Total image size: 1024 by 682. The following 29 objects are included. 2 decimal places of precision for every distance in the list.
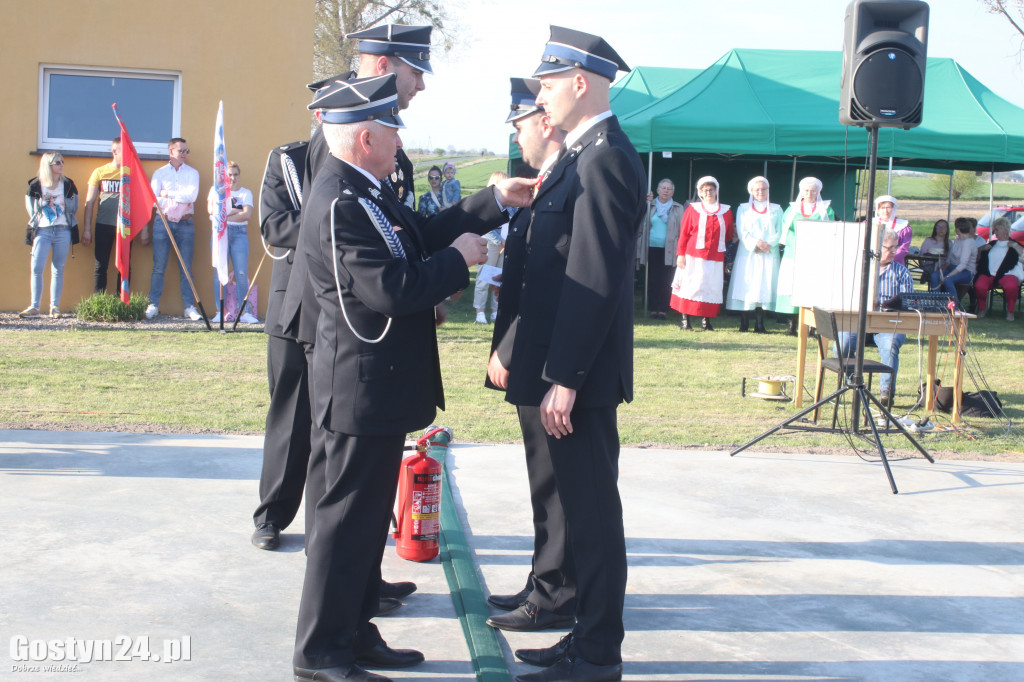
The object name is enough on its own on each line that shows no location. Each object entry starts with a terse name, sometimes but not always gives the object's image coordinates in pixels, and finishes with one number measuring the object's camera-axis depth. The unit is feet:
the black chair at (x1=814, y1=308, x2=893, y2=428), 23.36
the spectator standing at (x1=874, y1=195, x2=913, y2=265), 32.62
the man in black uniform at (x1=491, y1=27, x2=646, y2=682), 10.61
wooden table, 26.03
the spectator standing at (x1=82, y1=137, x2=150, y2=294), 40.22
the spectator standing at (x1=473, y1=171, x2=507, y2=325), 44.37
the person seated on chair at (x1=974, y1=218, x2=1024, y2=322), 54.85
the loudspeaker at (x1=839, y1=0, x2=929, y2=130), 21.65
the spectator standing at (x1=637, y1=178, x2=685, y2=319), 49.34
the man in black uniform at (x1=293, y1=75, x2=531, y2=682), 10.38
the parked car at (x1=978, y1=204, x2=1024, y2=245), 58.70
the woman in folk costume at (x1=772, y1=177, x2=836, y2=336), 39.88
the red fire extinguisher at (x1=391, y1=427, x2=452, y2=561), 14.24
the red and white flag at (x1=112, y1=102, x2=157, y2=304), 38.19
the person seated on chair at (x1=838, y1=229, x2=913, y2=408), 28.12
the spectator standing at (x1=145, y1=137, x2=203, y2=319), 40.29
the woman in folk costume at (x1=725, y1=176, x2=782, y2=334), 44.83
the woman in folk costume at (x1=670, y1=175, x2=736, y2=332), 43.83
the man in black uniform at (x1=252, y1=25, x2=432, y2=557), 13.85
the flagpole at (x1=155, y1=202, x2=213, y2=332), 37.99
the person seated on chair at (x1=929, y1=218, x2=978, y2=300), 55.72
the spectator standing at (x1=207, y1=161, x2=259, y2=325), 40.42
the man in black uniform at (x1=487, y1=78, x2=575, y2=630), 12.08
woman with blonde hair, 38.93
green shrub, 38.78
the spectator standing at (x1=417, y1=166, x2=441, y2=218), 47.98
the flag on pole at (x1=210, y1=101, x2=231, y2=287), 38.24
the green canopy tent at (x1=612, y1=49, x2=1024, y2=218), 48.14
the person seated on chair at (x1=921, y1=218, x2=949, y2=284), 57.00
